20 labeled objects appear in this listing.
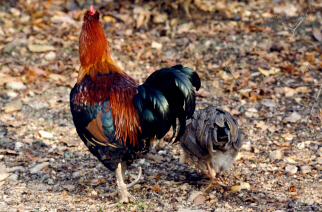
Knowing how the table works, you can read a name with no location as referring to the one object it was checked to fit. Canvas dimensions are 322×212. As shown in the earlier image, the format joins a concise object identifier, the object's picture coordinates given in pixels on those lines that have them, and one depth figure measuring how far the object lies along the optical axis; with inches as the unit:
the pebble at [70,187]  361.8
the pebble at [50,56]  611.2
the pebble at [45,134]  452.3
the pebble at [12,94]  526.8
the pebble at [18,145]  429.7
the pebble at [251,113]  479.7
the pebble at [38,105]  507.2
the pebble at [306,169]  371.2
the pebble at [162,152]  432.7
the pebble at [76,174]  388.2
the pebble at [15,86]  542.9
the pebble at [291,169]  373.4
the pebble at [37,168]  388.2
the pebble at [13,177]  371.9
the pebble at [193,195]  343.0
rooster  304.3
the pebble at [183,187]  361.1
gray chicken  335.9
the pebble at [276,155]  400.3
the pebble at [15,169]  385.4
